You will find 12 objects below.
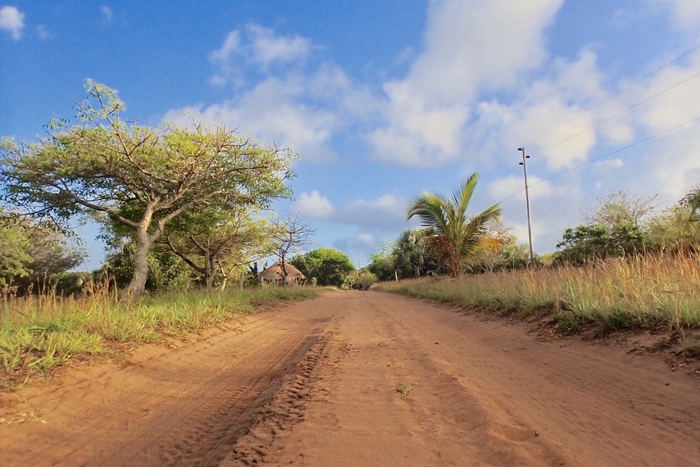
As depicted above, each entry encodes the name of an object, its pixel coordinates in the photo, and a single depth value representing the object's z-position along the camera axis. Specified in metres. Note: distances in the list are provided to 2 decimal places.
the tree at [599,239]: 17.44
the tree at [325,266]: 67.19
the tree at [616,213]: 29.17
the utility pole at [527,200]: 25.72
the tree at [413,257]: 37.69
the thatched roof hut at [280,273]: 44.00
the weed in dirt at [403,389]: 3.56
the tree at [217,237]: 13.98
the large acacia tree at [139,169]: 9.59
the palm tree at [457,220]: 16.53
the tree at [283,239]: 22.73
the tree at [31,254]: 13.80
